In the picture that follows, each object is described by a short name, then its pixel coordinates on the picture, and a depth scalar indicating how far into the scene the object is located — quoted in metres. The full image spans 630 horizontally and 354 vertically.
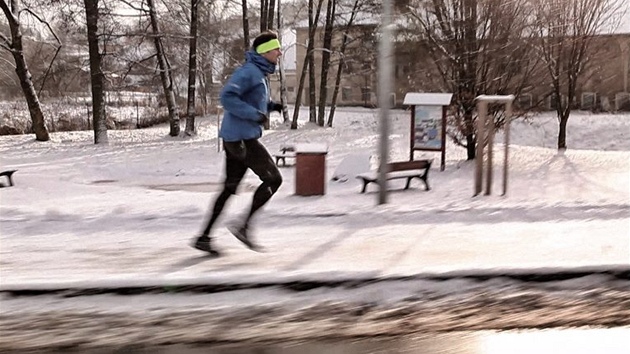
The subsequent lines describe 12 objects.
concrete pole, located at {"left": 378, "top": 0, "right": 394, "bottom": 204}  8.05
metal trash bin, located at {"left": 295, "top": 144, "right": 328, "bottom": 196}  10.43
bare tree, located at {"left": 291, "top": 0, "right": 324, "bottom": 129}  34.50
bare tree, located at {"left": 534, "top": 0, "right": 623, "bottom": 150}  21.11
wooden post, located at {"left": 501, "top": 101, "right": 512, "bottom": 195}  11.11
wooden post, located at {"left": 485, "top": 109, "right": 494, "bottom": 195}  10.62
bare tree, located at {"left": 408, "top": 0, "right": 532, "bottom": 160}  18.14
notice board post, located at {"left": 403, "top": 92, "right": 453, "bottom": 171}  16.84
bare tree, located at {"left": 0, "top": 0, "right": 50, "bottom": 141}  26.44
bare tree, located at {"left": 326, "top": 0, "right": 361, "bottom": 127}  35.56
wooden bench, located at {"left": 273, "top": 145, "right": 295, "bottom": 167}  18.69
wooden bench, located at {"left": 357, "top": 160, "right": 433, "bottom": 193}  12.51
